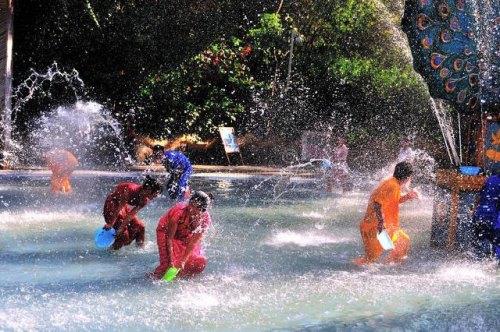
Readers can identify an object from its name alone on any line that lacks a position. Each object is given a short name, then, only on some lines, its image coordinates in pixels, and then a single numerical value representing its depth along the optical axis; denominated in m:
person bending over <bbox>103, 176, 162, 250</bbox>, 6.89
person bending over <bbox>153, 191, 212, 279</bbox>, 5.78
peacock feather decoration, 7.11
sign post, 22.77
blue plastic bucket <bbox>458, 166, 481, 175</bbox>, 7.43
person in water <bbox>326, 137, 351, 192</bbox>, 15.26
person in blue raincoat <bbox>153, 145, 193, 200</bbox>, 8.70
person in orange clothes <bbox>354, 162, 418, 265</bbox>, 6.80
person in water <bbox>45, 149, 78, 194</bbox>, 12.01
